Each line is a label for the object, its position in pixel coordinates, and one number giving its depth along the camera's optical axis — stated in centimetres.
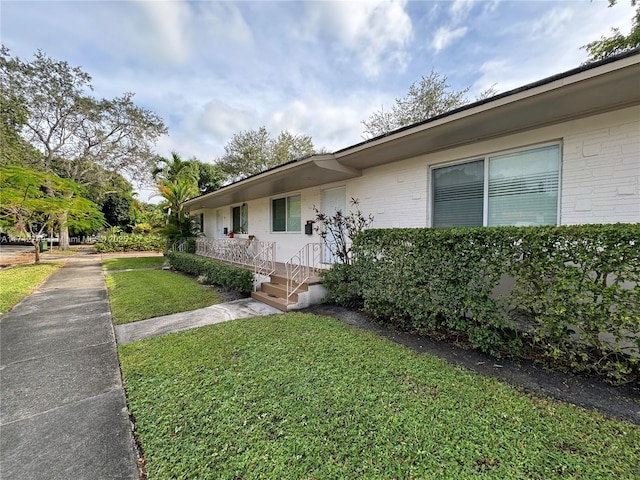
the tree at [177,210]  1367
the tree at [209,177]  2692
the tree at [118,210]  3035
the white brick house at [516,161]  339
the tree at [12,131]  1515
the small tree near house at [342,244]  572
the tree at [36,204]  991
